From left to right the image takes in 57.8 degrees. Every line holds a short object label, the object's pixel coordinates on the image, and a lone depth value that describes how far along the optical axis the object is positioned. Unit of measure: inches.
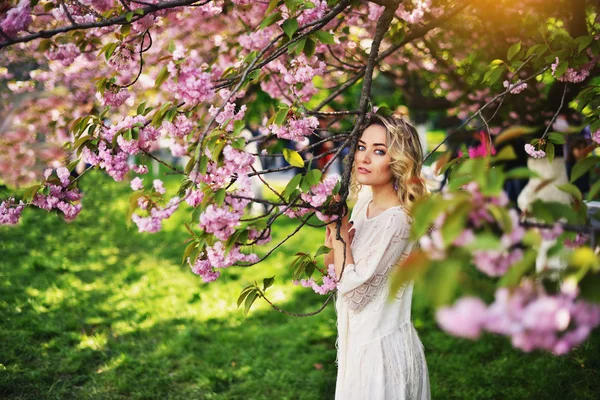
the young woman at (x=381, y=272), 85.5
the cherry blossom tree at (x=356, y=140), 39.0
